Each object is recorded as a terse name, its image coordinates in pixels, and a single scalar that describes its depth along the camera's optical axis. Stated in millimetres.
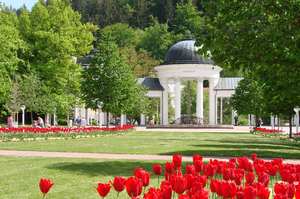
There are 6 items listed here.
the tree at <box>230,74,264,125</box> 37469
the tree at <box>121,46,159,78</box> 76000
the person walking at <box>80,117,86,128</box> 36581
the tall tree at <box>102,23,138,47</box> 91812
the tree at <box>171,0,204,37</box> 88375
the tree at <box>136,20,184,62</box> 84188
